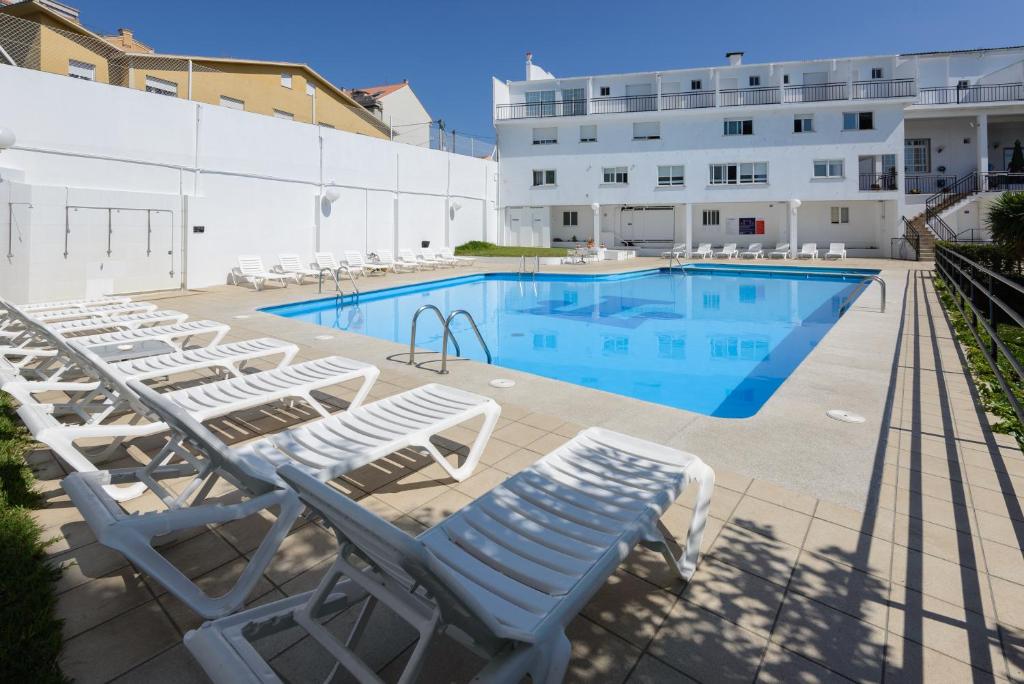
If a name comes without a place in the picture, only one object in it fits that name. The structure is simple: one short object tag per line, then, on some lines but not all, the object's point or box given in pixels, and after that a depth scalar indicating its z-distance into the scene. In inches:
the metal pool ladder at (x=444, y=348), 257.3
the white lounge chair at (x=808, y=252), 1052.9
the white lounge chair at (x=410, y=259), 813.9
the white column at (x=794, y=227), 1046.4
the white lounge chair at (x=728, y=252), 1091.9
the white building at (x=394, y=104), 1530.5
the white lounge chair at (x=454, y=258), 899.4
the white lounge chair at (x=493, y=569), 63.8
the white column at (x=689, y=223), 1090.7
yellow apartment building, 614.0
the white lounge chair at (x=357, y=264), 751.1
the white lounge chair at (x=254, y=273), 601.0
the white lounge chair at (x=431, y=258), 868.0
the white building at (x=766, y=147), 1044.5
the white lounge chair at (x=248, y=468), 80.9
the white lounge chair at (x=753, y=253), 1085.6
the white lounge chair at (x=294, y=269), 636.7
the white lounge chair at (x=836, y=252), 1038.4
